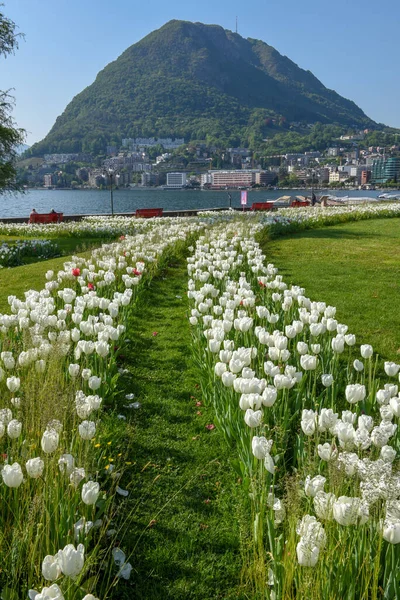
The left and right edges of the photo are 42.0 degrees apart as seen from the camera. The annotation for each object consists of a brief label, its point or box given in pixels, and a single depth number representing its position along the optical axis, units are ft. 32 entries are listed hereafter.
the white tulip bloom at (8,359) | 12.04
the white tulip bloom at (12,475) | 7.59
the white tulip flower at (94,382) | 11.47
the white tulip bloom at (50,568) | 6.21
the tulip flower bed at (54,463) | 7.49
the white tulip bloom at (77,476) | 8.05
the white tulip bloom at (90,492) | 7.64
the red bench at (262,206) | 90.09
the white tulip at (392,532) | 6.33
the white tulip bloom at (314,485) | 7.29
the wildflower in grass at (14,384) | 10.87
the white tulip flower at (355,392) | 9.75
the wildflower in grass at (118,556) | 8.65
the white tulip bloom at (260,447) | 8.25
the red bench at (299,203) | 101.83
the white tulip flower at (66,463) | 8.17
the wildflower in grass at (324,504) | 6.91
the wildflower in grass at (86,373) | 12.15
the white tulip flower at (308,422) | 8.75
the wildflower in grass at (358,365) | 11.56
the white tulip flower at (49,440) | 8.18
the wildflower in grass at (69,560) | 6.06
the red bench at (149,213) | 79.46
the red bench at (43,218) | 75.05
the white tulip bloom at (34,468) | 7.92
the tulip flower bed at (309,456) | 6.59
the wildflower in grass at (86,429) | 8.76
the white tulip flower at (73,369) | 11.76
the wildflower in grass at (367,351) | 11.89
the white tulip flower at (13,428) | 8.77
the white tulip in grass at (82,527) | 7.70
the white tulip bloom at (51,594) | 5.61
